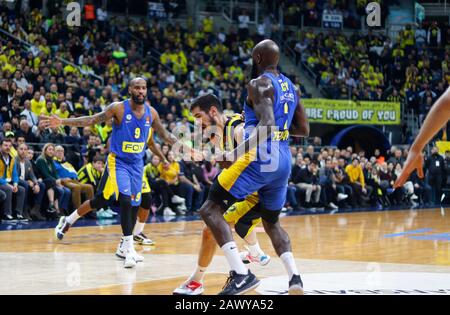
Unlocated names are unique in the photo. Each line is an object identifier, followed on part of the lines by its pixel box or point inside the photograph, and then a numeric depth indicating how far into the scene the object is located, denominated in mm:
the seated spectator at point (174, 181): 16688
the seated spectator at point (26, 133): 15383
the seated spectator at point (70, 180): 14930
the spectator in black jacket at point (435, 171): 22859
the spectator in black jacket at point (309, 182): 19406
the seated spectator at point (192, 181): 17203
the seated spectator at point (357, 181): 21188
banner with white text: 24372
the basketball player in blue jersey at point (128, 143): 8930
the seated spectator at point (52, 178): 14680
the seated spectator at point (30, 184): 14289
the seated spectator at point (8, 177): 13883
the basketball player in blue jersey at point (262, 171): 5980
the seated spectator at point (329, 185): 20250
